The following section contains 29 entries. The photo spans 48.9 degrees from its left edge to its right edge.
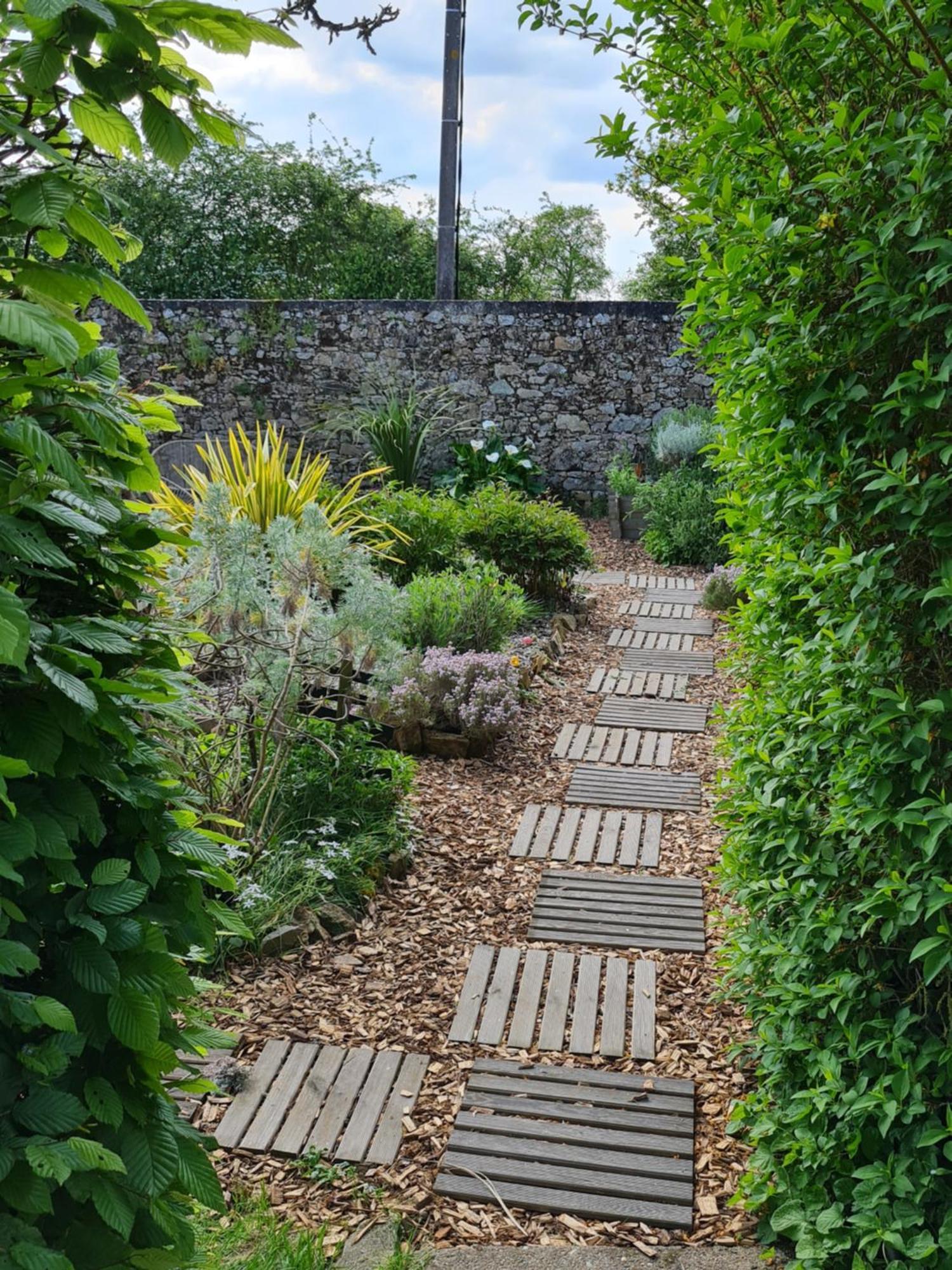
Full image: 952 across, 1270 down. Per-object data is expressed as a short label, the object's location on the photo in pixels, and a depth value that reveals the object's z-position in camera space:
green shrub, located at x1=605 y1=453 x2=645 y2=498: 9.38
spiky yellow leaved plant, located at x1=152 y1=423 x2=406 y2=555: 5.48
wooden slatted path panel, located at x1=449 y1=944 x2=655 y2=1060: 2.71
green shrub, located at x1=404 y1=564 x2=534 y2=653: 5.47
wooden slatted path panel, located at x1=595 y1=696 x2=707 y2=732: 5.23
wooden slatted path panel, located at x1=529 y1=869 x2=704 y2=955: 3.24
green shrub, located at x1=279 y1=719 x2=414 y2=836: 3.69
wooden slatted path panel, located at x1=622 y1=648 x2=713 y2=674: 6.07
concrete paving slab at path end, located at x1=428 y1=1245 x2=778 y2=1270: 1.98
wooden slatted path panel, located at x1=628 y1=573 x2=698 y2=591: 7.87
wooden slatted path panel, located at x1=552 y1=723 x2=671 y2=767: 4.81
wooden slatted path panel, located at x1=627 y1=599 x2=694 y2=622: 7.12
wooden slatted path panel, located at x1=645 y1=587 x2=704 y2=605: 7.48
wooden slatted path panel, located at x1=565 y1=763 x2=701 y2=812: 4.31
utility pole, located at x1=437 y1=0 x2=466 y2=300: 10.59
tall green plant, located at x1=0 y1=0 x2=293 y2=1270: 1.08
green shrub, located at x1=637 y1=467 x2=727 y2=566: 8.39
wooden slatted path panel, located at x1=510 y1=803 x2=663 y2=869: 3.82
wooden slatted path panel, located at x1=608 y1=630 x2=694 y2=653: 6.51
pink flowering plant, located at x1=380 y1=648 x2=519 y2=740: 4.65
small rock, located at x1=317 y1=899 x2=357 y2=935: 3.26
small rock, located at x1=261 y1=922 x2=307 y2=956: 3.07
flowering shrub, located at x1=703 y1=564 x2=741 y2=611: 7.09
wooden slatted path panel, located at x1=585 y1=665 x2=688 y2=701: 5.69
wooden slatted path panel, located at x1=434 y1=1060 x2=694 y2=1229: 2.17
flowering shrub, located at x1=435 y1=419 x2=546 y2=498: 9.42
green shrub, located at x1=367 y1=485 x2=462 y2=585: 6.74
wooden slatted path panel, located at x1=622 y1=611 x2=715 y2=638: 6.76
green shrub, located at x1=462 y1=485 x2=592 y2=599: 6.77
